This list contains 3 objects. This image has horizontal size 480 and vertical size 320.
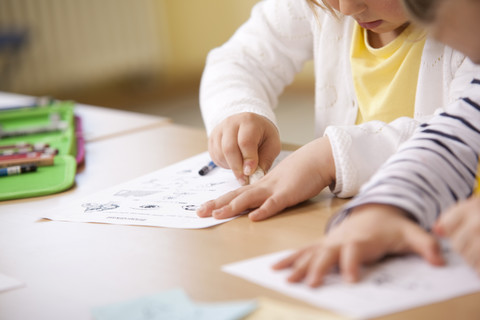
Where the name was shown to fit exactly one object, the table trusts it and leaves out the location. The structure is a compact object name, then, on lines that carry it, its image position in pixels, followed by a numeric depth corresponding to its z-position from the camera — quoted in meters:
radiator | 3.69
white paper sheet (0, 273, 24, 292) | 0.75
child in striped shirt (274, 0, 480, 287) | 0.69
